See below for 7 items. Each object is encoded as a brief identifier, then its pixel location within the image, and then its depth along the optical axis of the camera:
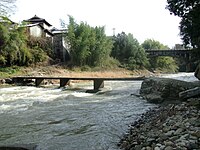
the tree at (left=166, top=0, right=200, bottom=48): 10.38
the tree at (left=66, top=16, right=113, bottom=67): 32.40
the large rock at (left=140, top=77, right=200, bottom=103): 12.14
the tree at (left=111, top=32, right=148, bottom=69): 41.91
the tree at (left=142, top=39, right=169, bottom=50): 57.34
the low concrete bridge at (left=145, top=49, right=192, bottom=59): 47.50
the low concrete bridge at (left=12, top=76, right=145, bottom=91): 17.40
